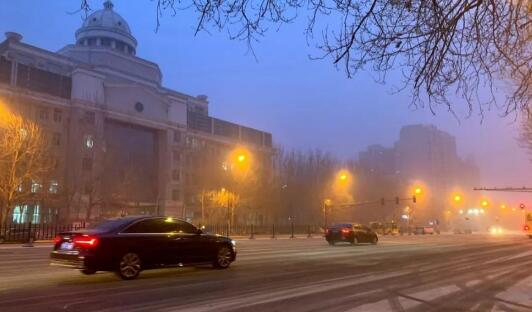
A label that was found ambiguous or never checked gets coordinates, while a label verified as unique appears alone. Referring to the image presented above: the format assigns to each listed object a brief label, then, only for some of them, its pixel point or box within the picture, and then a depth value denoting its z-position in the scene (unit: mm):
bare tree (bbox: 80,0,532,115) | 8359
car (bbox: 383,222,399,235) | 71500
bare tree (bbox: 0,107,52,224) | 36938
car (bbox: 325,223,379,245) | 35594
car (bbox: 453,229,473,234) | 91988
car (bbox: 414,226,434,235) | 79625
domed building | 72062
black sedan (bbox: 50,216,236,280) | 13102
